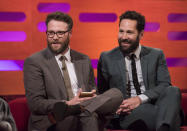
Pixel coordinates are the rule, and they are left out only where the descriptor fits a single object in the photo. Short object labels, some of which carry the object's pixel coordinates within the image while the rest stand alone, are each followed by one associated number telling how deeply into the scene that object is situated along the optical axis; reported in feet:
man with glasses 14.99
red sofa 18.29
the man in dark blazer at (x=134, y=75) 17.92
